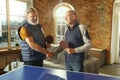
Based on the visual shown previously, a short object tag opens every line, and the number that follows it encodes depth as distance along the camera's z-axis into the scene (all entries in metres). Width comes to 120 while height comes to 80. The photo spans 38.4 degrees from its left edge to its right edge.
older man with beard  2.12
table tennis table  1.82
